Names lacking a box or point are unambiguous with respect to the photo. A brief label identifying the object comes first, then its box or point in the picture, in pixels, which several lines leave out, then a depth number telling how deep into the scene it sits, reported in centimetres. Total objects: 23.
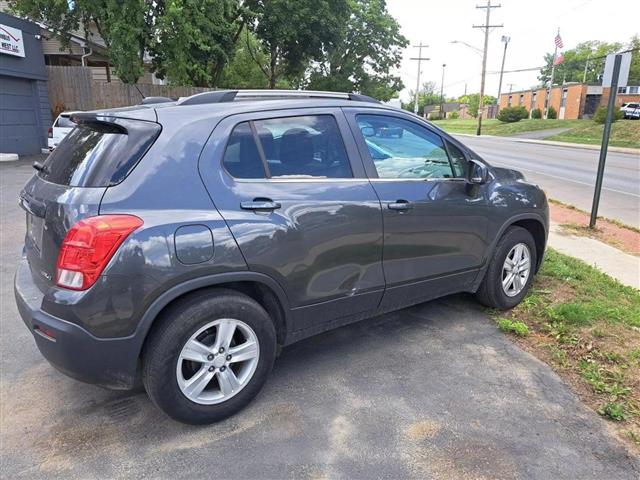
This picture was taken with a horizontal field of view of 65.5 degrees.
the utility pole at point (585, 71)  9040
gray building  1517
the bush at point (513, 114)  5762
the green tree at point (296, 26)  2133
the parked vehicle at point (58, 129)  1405
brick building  5912
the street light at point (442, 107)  9438
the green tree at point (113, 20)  1553
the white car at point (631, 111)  4662
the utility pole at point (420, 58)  5802
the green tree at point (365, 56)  3303
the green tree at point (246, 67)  2612
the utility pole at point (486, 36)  4262
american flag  4416
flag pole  5880
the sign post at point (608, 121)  670
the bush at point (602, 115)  4017
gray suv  252
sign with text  1468
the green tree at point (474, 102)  9206
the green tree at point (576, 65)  9481
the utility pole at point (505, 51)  4709
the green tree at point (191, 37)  1587
